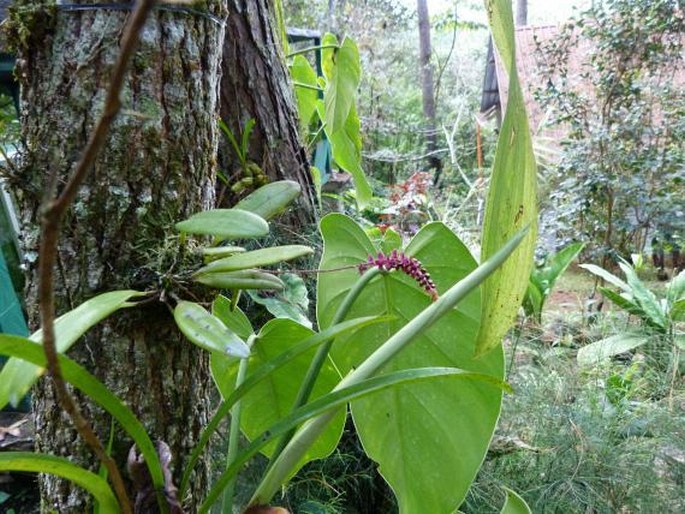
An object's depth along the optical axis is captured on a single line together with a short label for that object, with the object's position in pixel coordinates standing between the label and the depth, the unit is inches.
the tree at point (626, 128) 138.2
